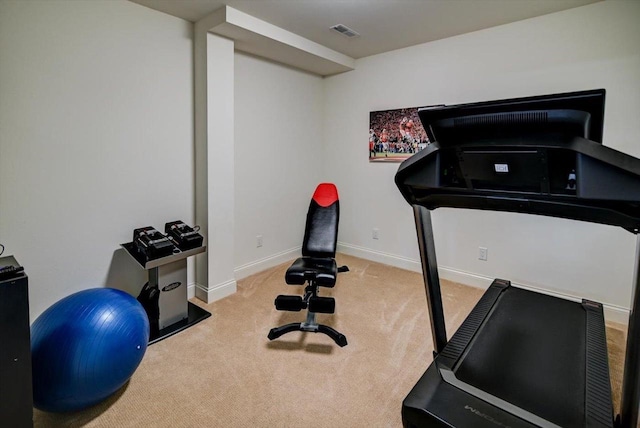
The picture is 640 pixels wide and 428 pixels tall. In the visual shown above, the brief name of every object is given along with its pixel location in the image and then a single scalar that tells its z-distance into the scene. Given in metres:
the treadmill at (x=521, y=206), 1.02
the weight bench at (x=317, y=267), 2.42
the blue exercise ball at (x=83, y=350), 1.59
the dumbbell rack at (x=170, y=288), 2.44
